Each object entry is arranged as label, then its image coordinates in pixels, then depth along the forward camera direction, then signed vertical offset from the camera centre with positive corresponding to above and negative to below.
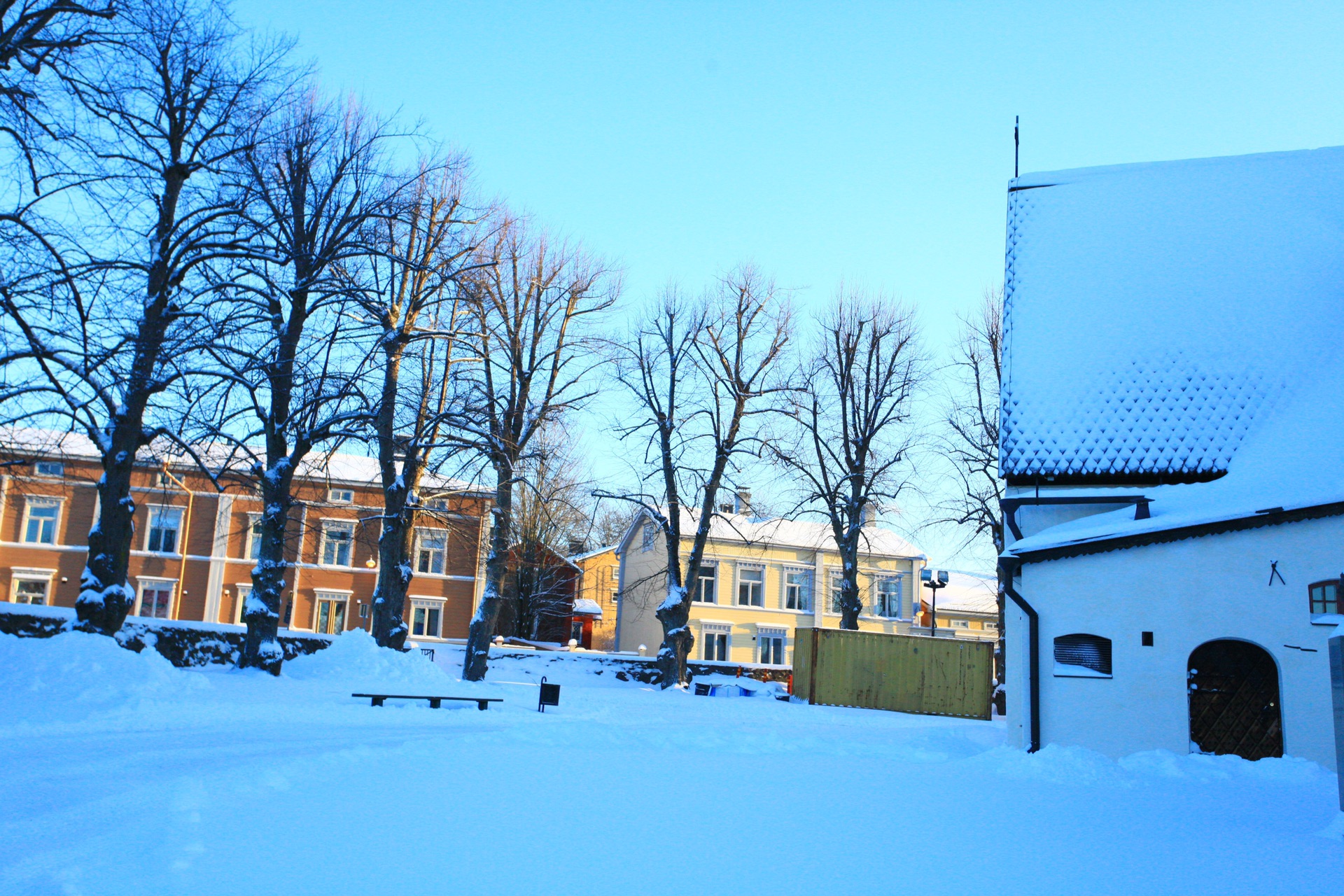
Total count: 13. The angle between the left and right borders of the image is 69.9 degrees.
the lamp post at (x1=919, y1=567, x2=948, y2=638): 33.19 +1.39
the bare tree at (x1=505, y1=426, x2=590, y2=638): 47.06 +1.70
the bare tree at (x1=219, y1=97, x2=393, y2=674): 18.92 +5.52
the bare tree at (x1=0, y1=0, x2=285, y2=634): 12.95 +4.20
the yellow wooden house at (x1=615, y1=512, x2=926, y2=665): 47.38 +1.22
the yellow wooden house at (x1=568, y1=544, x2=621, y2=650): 58.31 +1.56
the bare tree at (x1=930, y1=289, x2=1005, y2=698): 30.88 +5.47
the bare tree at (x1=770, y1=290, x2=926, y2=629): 31.95 +5.92
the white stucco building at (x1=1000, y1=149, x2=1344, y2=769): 12.60 +2.80
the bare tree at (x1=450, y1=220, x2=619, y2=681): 24.75 +6.01
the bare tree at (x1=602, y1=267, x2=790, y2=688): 31.39 +5.21
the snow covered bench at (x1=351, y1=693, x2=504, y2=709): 17.64 -2.01
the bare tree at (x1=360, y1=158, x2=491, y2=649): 21.20 +5.21
